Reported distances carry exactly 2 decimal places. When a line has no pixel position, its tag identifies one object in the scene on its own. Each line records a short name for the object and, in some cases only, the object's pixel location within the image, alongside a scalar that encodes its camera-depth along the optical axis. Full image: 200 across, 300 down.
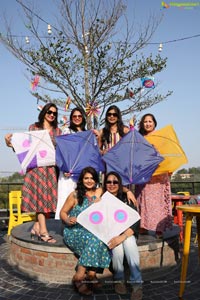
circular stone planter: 3.47
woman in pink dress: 3.90
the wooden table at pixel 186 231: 2.80
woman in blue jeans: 3.02
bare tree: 8.54
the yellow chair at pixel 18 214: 6.16
